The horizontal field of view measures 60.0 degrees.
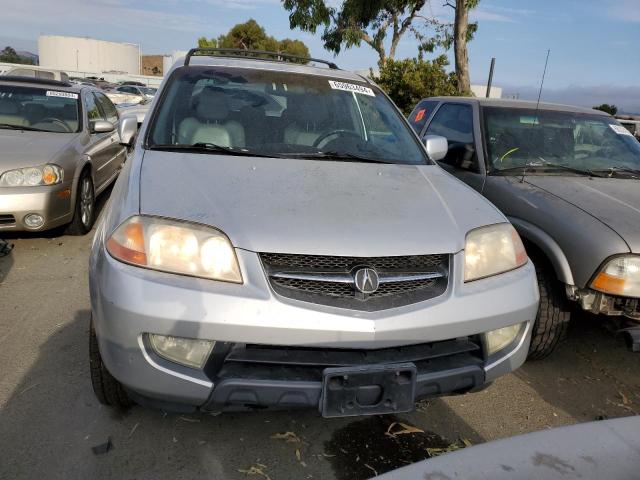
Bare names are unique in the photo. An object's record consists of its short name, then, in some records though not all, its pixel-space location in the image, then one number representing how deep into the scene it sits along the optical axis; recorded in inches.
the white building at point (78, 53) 3021.7
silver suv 81.8
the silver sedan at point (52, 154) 191.2
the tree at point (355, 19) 881.5
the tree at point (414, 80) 583.8
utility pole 302.4
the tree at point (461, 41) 521.7
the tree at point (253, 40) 1980.8
